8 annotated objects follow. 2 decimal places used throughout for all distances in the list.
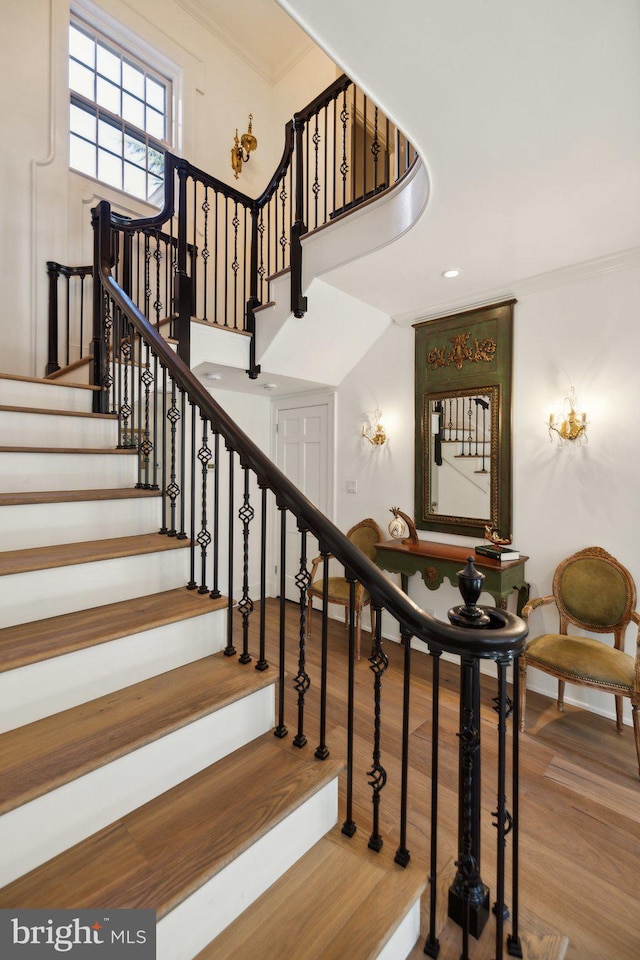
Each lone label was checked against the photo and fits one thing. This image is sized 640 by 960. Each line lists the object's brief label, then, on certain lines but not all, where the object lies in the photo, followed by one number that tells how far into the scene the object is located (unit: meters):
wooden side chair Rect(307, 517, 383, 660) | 3.64
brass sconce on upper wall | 4.85
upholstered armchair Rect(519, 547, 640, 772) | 2.29
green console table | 2.85
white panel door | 4.55
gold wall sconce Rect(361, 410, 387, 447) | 3.96
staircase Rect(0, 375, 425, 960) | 1.02
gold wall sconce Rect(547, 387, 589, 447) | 2.86
